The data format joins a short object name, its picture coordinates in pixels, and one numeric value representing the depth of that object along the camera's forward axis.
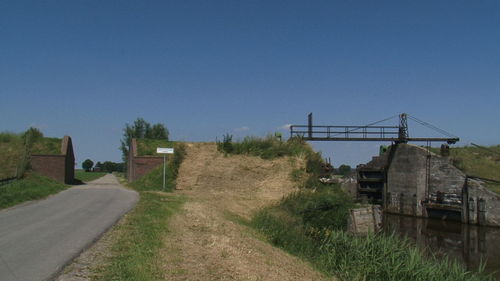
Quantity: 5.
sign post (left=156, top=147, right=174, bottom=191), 24.09
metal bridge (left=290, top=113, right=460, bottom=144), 37.90
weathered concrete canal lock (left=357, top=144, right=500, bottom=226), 32.49
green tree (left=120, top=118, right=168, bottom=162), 74.62
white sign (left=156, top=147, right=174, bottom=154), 24.12
